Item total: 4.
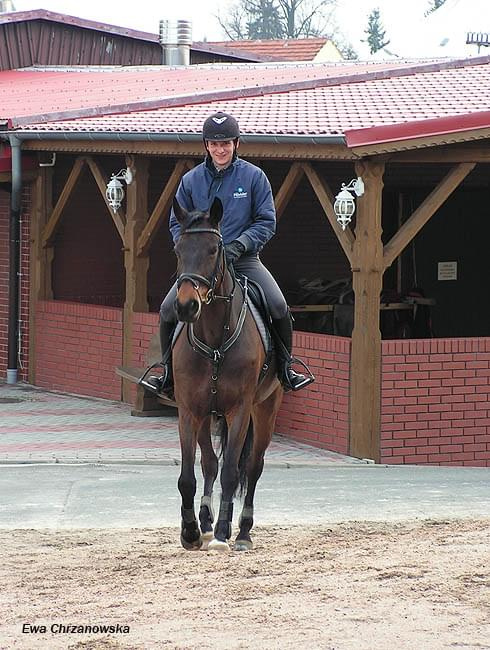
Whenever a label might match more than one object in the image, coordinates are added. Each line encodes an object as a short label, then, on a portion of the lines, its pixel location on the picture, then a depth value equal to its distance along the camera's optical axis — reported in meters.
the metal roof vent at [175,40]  26.98
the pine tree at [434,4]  82.94
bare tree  70.25
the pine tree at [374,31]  85.43
